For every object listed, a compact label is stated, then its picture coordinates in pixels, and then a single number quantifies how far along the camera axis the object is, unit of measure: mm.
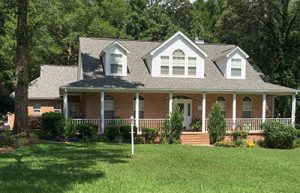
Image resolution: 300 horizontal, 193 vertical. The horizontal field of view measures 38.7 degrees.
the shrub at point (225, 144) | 25962
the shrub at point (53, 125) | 24406
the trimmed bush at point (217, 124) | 26688
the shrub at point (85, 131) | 24938
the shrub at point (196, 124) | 29594
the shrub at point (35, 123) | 32250
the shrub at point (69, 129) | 24297
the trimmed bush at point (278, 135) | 26453
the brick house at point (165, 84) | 27812
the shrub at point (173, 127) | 25703
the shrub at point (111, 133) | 25219
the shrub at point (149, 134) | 26078
